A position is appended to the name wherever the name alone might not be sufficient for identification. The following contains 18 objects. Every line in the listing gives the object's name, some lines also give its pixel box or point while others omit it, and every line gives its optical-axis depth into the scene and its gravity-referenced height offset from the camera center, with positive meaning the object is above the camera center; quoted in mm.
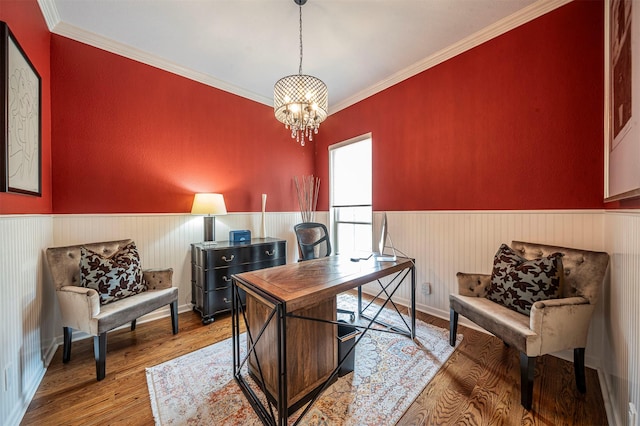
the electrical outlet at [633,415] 1023 -882
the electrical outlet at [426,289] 2834 -904
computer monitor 2246 -432
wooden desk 1299 -746
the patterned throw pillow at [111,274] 1995 -534
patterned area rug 1423 -1202
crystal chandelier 1995 +940
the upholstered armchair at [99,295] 1777 -706
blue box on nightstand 3061 -304
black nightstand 2646 -644
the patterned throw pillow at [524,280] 1680 -495
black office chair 3081 -371
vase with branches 4152 +310
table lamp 2795 +47
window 3660 +287
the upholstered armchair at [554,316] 1476 -719
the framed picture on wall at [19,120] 1362 +615
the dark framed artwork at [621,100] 1093 +620
